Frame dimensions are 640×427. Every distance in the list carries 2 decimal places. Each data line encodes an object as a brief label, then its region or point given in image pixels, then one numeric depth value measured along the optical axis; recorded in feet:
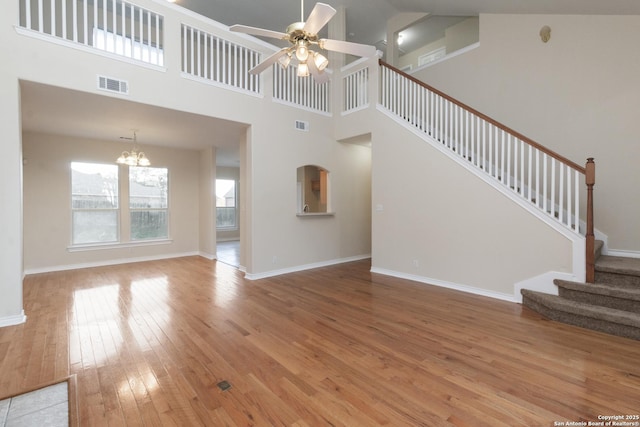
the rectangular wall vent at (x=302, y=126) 17.62
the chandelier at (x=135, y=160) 17.33
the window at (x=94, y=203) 18.74
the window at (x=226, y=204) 33.60
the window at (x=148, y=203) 20.90
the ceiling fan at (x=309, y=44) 8.16
